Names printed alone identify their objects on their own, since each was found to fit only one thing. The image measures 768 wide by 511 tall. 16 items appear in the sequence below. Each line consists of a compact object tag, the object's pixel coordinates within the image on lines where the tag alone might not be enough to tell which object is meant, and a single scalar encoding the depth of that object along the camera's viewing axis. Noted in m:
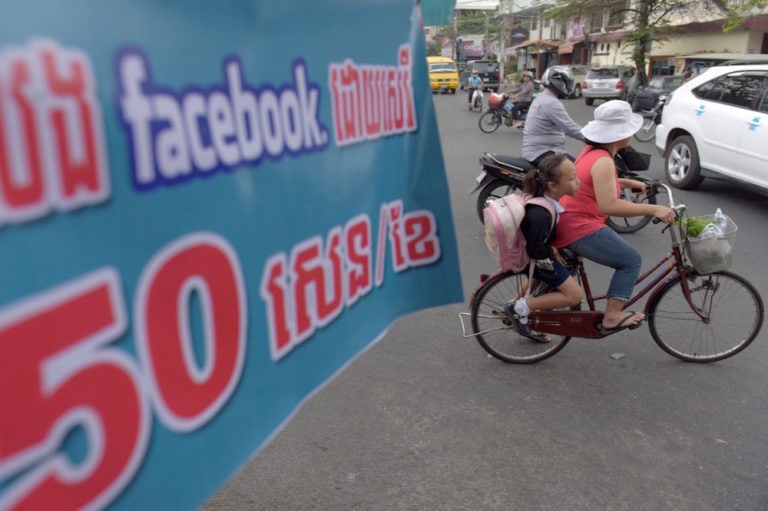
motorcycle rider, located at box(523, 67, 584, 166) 5.54
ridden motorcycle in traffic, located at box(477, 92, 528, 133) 16.22
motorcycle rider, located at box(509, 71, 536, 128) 15.83
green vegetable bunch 3.52
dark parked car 20.56
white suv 7.19
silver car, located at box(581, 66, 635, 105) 27.14
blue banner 0.93
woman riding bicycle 3.40
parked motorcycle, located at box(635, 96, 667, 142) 13.90
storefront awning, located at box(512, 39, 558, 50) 49.34
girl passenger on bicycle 3.31
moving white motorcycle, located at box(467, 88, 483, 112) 22.39
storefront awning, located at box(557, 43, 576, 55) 46.31
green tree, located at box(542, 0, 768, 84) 28.66
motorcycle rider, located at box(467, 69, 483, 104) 25.68
